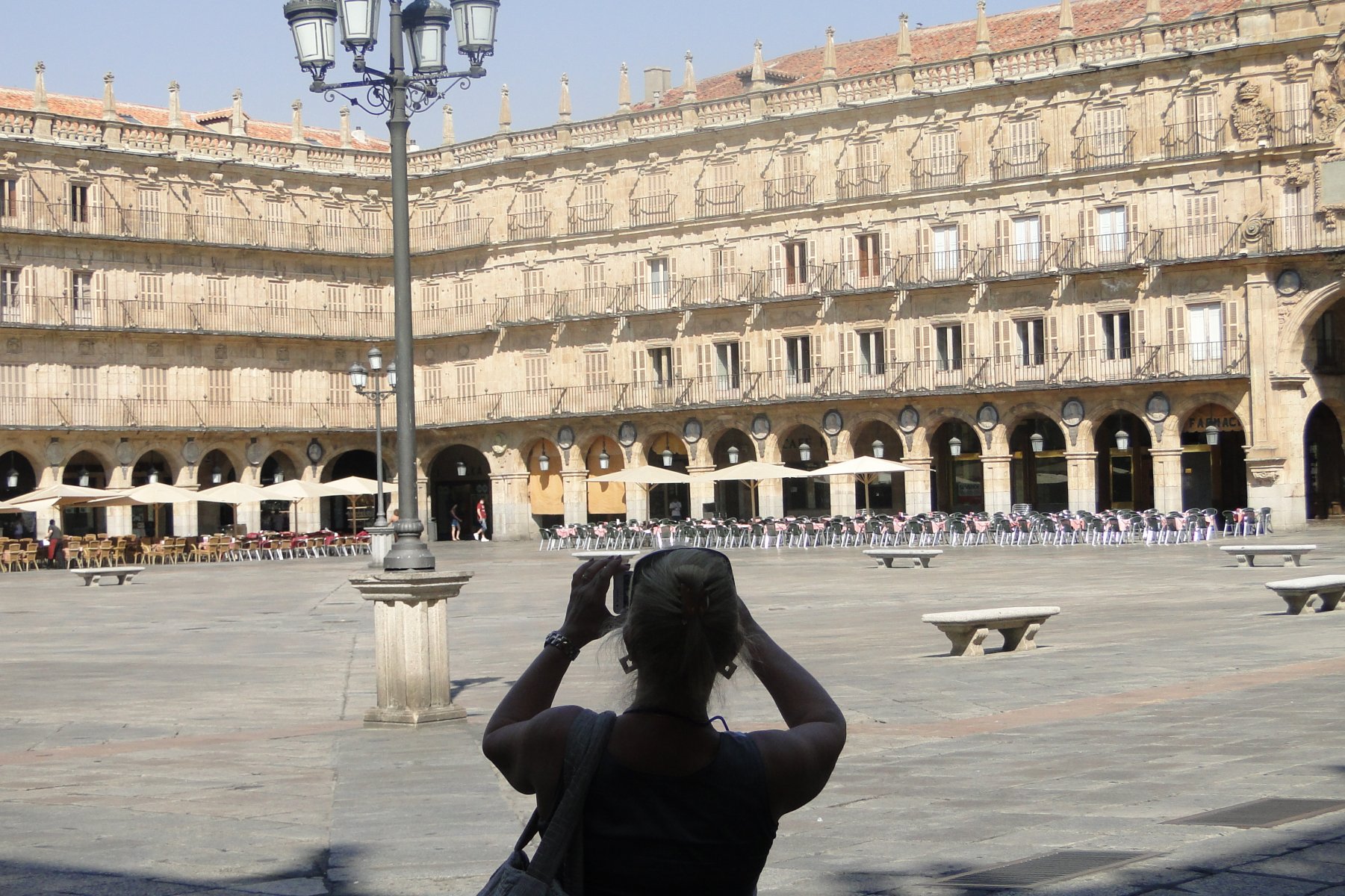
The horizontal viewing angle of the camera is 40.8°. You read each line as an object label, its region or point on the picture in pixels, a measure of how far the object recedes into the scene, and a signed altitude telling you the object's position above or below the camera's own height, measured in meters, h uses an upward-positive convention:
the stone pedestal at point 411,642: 11.30 -1.02
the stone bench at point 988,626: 15.02 -1.40
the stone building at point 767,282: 45.94 +5.46
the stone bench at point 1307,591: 17.78 -1.40
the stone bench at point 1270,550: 26.09 -1.46
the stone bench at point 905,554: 31.33 -1.60
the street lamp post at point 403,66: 12.09 +2.94
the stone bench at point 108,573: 34.91 -1.65
